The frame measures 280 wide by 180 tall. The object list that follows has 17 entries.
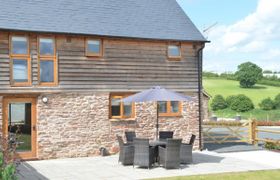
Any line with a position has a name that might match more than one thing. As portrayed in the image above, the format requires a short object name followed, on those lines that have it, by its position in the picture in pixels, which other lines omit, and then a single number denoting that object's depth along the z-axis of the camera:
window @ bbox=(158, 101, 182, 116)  18.97
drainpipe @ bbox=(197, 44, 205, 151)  19.41
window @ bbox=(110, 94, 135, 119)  17.98
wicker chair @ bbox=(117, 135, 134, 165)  15.02
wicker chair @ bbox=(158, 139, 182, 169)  14.34
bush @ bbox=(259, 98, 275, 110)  55.47
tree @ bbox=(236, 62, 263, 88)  83.12
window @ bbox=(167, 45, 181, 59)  19.00
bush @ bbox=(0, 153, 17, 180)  8.67
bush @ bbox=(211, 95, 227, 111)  58.78
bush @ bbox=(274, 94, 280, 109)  56.16
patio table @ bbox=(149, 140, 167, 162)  15.00
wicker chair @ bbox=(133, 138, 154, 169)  14.42
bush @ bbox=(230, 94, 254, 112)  54.31
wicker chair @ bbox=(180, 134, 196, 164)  15.44
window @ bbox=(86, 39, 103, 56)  17.38
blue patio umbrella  14.90
